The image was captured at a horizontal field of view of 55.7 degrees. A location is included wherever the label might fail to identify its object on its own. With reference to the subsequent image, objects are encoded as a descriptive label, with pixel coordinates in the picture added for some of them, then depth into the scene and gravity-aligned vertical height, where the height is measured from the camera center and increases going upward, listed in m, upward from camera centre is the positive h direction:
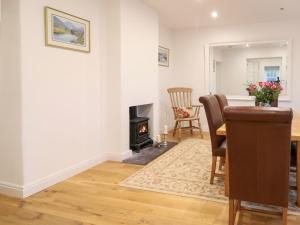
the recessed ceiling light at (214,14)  5.02 +1.41
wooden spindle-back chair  5.57 -0.30
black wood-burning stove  4.42 -0.63
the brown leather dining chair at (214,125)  2.74 -0.33
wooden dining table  2.13 -0.34
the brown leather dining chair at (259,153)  1.76 -0.40
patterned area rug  2.80 -0.97
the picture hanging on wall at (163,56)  5.85 +0.77
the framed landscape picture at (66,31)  2.94 +0.70
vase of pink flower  3.29 -0.01
